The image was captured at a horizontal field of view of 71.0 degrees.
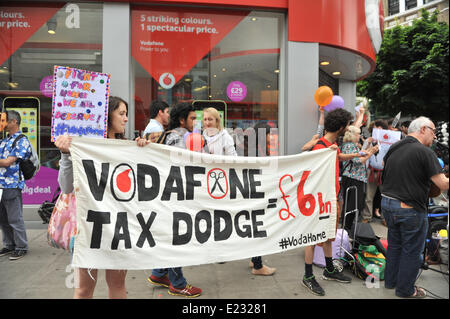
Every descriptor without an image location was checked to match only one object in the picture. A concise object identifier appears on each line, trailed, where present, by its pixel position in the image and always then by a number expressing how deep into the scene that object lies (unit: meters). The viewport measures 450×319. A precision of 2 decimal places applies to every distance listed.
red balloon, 3.51
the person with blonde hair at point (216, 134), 3.85
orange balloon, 5.77
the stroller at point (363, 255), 3.99
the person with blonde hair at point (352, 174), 5.12
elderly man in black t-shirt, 3.46
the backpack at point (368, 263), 3.96
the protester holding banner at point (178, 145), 3.48
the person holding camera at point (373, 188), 6.93
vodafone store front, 6.01
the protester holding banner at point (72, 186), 2.48
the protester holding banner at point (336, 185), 3.70
